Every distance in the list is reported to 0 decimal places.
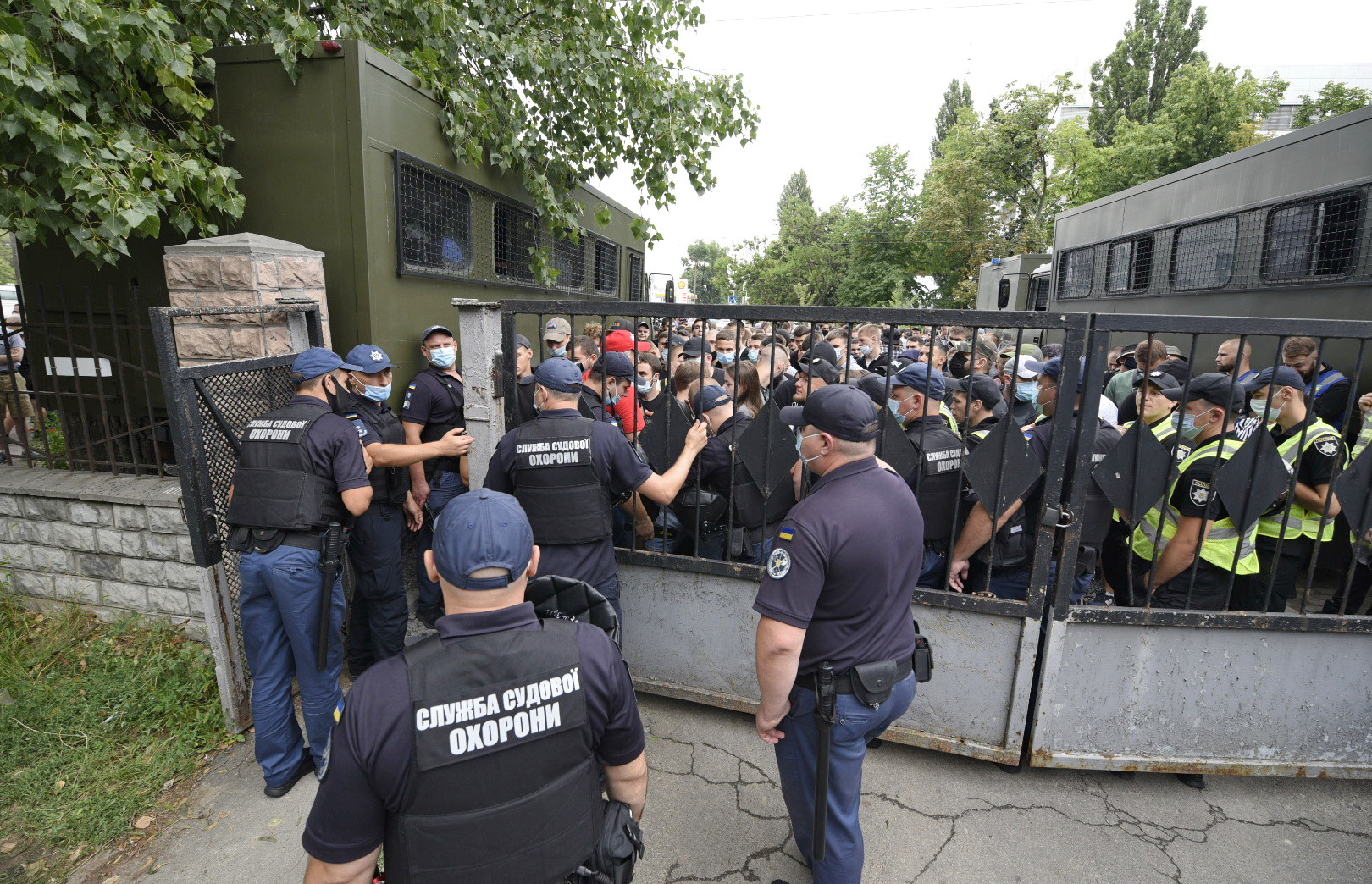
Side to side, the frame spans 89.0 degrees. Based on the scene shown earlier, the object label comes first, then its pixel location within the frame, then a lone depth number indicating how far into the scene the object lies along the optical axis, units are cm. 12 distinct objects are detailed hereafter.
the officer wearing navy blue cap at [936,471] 316
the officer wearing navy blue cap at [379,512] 384
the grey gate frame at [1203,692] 303
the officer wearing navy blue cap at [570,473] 316
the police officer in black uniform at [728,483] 349
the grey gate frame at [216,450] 325
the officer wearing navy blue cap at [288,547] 313
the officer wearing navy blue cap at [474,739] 147
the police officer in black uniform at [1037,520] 311
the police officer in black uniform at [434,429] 438
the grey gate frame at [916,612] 304
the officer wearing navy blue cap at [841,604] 219
